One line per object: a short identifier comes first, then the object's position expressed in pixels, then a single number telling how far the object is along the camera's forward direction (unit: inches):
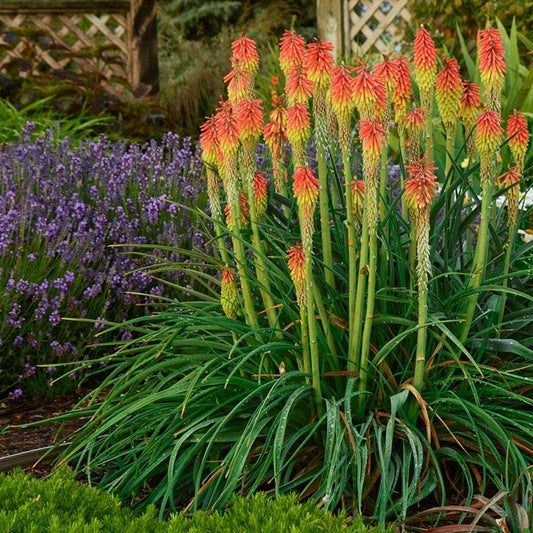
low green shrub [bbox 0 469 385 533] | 76.3
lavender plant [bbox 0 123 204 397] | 137.1
